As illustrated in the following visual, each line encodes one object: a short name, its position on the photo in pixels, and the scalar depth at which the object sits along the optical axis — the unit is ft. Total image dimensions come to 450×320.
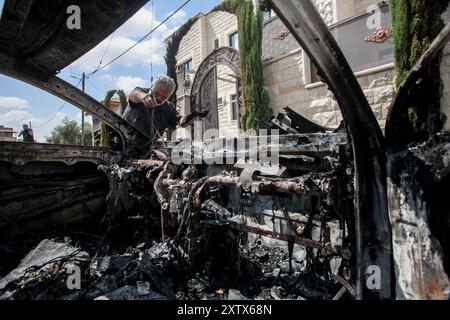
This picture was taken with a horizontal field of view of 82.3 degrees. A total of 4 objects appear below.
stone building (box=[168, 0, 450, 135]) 21.36
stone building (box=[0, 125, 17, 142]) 80.95
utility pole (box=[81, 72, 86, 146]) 62.47
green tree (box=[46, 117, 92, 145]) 105.29
